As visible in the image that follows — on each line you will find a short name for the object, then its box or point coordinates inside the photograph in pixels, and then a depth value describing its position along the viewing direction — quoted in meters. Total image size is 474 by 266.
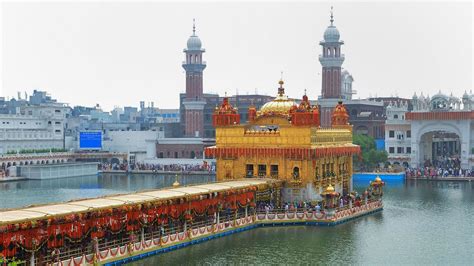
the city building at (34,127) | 90.12
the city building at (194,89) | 106.56
